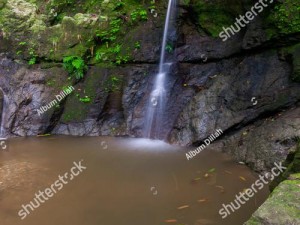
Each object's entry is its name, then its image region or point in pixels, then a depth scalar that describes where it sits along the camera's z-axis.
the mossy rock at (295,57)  6.57
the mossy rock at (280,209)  2.88
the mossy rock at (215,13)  7.63
